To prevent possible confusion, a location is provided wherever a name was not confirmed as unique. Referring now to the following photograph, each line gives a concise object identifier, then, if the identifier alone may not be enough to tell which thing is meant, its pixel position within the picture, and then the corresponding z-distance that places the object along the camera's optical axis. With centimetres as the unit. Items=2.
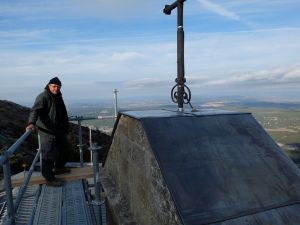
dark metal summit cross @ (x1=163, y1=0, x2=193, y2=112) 373
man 395
